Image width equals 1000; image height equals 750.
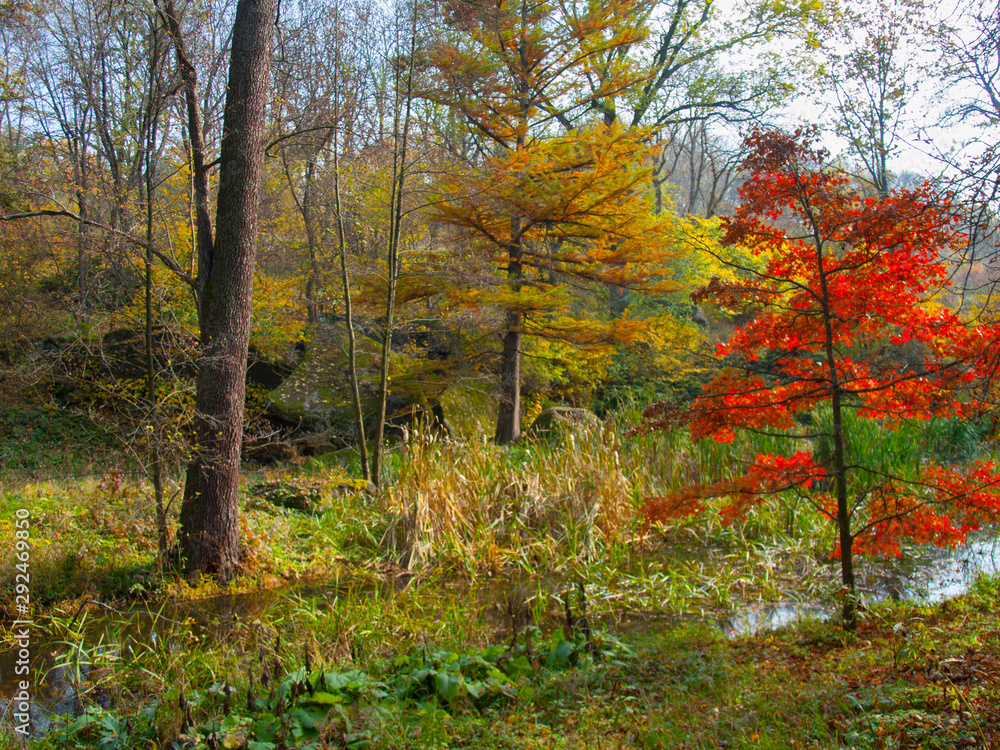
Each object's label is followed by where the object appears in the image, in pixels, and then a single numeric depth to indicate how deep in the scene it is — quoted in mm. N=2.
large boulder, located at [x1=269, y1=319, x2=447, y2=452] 10180
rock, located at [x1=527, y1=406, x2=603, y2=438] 9078
